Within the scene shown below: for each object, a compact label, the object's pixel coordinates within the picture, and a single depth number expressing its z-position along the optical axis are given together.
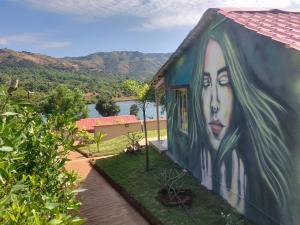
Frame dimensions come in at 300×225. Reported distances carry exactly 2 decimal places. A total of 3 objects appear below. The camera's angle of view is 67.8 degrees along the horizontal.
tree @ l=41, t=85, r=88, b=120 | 44.82
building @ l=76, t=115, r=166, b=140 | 19.08
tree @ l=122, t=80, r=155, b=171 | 9.42
